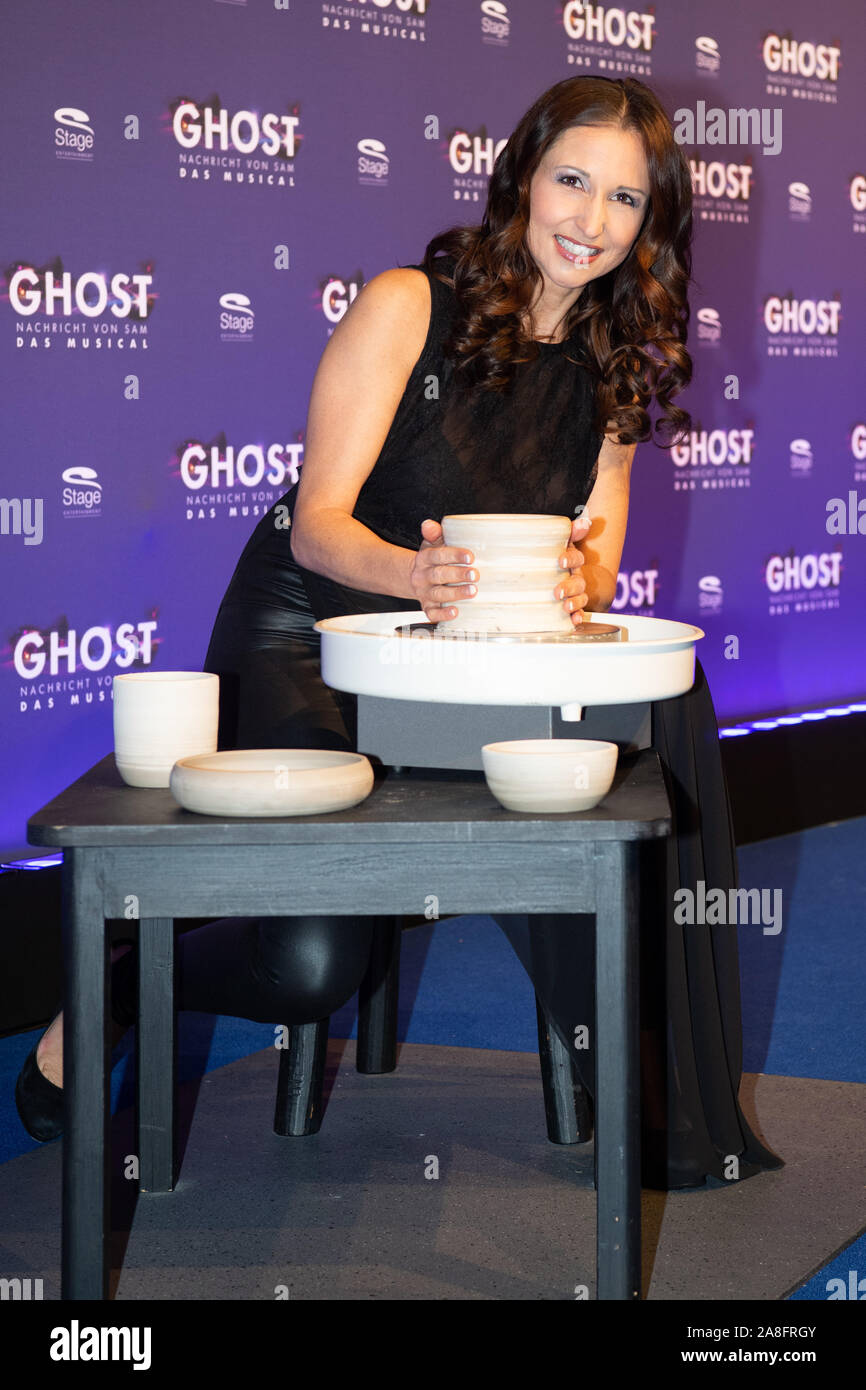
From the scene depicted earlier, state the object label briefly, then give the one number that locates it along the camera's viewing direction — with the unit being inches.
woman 78.9
